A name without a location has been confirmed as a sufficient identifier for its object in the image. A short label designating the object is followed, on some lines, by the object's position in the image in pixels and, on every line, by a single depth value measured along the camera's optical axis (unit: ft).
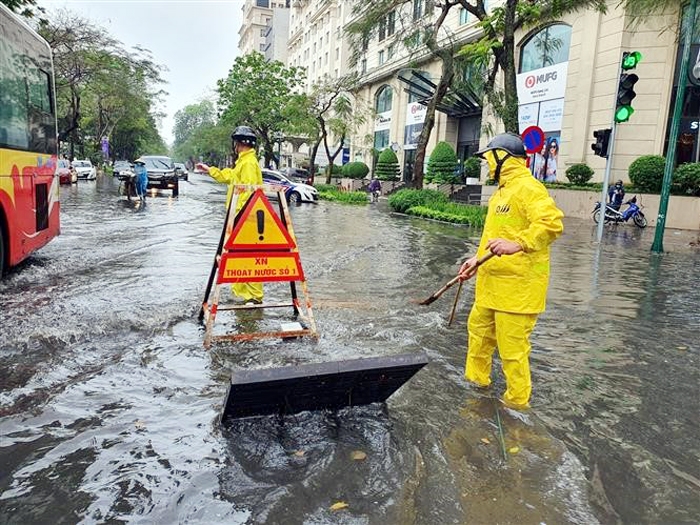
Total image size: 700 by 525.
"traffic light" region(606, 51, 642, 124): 39.22
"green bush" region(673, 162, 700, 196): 60.34
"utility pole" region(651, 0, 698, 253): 40.01
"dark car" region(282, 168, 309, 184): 132.27
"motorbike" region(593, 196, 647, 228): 63.00
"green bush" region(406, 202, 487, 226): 59.21
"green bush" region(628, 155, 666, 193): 64.90
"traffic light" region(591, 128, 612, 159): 44.88
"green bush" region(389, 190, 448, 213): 73.10
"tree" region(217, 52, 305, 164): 131.85
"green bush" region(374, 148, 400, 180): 133.18
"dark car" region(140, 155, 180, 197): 87.40
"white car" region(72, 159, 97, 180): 133.69
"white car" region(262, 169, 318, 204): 87.97
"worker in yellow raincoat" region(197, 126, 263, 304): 19.86
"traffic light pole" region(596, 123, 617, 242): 44.95
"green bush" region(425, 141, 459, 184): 108.93
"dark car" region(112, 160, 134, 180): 141.69
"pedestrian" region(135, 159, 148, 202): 72.49
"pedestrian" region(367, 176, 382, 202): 103.55
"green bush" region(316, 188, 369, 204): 96.84
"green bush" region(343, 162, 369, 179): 147.95
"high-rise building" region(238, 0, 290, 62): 309.83
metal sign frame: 16.16
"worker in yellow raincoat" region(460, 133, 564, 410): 11.43
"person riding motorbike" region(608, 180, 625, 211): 64.95
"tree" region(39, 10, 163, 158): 80.69
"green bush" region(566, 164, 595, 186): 73.72
